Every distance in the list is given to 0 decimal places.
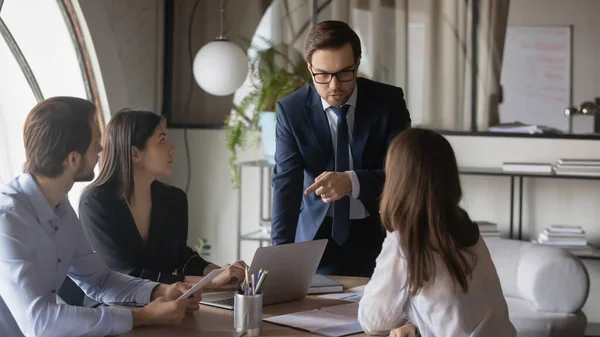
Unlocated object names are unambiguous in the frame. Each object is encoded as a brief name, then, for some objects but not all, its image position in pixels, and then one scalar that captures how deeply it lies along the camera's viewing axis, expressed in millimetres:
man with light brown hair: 1904
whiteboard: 4688
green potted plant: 4660
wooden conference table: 1938
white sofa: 3414
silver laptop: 2129
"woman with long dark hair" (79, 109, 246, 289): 2500
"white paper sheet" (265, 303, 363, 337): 1967
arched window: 3920
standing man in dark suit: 2654
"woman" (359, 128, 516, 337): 1860
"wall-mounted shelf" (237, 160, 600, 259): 4451
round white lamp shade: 4559
